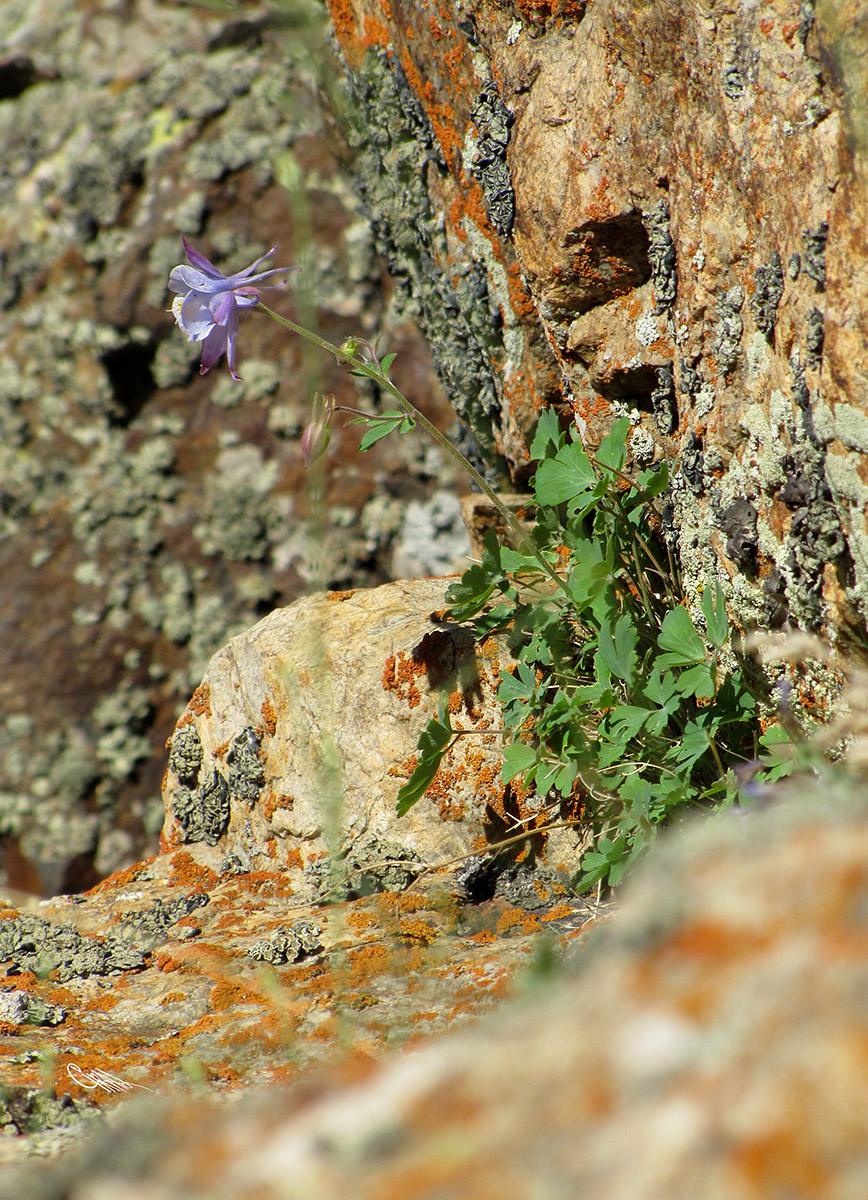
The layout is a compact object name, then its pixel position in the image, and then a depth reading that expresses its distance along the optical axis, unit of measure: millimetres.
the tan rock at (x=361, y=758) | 5402
